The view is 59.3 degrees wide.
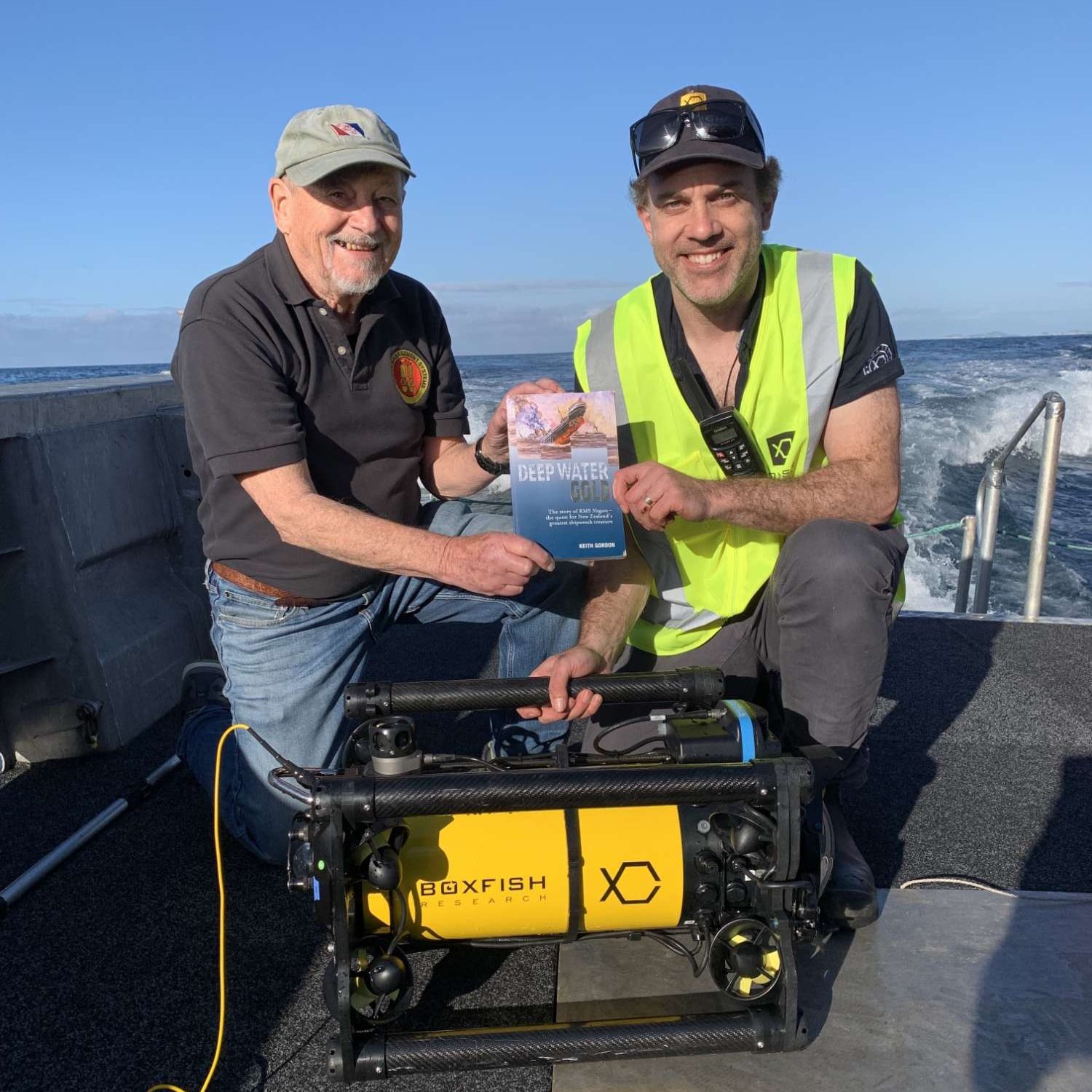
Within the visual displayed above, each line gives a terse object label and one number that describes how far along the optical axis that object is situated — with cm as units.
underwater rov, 159
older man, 232
